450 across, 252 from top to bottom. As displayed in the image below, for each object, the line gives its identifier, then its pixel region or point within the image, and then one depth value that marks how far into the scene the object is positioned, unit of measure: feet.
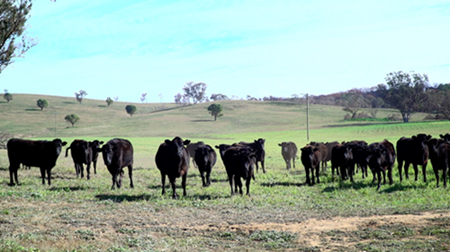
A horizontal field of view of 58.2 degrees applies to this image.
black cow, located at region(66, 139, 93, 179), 65.87
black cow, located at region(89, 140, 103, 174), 70.71
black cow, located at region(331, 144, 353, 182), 62.36
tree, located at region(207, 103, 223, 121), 364.58
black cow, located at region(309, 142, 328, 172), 71.72
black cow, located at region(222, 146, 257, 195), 50.57
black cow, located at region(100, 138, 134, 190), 53.78
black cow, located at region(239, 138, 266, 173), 76.36
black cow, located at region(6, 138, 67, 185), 57.57
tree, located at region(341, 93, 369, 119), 469.16
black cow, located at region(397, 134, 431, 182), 58.29
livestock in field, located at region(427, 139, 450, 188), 55.57
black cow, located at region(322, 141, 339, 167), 84.64
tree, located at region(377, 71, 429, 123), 336.08
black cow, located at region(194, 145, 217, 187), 56.59
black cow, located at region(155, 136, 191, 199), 48.32
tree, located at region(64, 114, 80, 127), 335.67
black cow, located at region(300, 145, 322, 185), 60.29
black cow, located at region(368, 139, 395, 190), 56.39
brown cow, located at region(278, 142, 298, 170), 85.51
